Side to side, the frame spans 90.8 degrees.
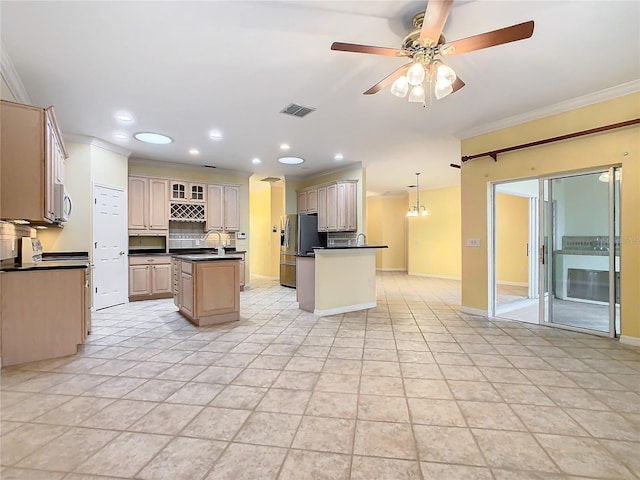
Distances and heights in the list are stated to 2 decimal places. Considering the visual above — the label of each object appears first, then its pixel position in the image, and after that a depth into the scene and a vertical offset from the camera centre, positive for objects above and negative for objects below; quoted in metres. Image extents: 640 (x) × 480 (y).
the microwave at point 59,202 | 3.31 +0.42
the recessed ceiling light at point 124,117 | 3.99 +1.60
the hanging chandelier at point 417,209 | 9.12 +0.92
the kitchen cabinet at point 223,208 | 7.01 +0.74
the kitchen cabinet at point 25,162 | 2.70 +0.70
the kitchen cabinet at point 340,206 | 6.88 +0.75
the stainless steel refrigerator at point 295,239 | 7.32 +0.02
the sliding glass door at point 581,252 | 3.58 -0.16
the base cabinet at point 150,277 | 5.79 -0.70
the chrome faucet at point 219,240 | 6.84 +0.00
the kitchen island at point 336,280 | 4.68 -0.62
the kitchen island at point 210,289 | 4.03 -0.64
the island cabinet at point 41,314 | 2.79 -0.68
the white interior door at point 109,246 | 5.03 -0.10
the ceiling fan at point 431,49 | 1.83 +1.26
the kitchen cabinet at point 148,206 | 6.06 +0.67
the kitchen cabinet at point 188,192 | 6.58 +1.03
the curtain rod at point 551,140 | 3.31 +1.20
